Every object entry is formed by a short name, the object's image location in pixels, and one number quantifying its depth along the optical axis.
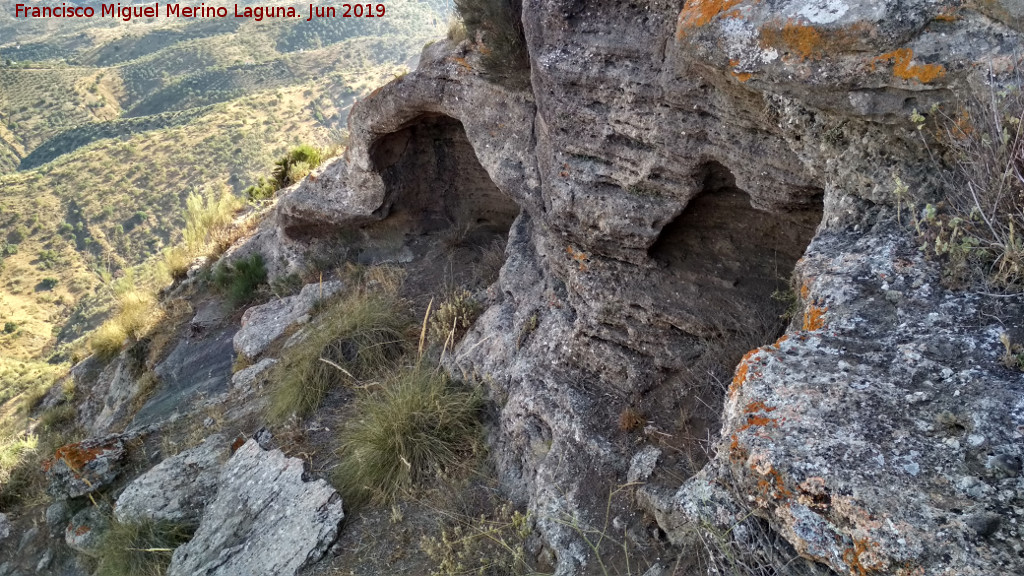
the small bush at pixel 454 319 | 4.97
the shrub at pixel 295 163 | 10.29
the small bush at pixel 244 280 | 8.02
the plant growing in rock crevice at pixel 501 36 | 4.44
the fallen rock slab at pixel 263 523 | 3.80
